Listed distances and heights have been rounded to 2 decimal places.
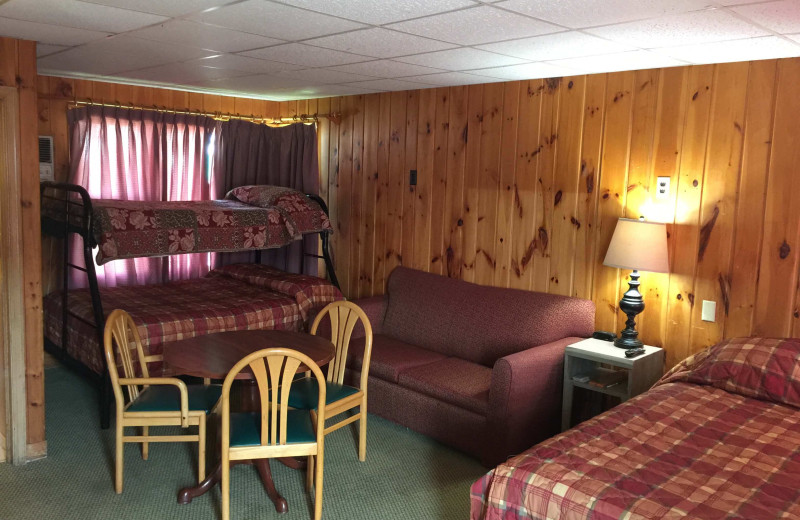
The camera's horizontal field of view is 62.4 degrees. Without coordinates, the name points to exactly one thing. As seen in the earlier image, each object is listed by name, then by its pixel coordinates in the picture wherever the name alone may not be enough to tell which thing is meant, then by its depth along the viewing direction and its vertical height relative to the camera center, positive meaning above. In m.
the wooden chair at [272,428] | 2.62 -1.03
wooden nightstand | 3.32 -0.89
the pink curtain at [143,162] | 4.89 +0.15
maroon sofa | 3.38 -1.00
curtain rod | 4.91 +0.59
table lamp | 3.34 -0.28
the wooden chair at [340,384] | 3.21 -1.01
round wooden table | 2.95 -0.80
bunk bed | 4.09 -0.68
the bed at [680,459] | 1.96 -0.87
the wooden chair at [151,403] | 2.96 -1.02
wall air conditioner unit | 4.76 +0.15
